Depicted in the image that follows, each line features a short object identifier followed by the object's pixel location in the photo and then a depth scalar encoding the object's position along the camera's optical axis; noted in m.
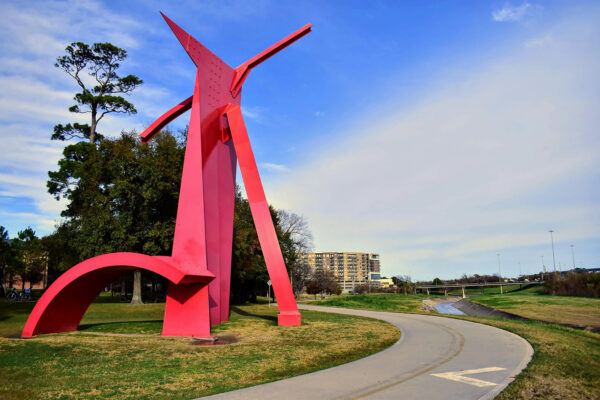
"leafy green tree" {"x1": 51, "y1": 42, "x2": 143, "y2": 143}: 33.94
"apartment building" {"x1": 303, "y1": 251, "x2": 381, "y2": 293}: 175.36
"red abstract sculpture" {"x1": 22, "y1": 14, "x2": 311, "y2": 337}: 13.91
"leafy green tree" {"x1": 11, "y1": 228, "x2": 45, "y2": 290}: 44.97
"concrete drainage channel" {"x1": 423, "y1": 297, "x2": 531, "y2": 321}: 31.12
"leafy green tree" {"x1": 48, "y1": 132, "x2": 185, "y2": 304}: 26.47
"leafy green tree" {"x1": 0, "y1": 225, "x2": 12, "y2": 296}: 39.50
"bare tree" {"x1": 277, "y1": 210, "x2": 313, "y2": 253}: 53.00
